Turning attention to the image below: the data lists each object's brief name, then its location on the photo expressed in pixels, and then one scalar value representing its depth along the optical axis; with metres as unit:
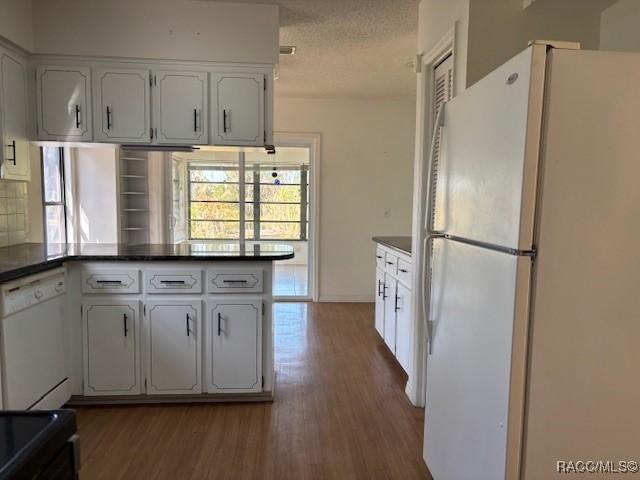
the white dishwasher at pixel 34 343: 2.02
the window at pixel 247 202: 5.24
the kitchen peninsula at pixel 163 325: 2.53
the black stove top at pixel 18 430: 0.63
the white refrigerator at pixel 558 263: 1.10
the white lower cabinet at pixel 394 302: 2.96
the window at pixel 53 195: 3.89
